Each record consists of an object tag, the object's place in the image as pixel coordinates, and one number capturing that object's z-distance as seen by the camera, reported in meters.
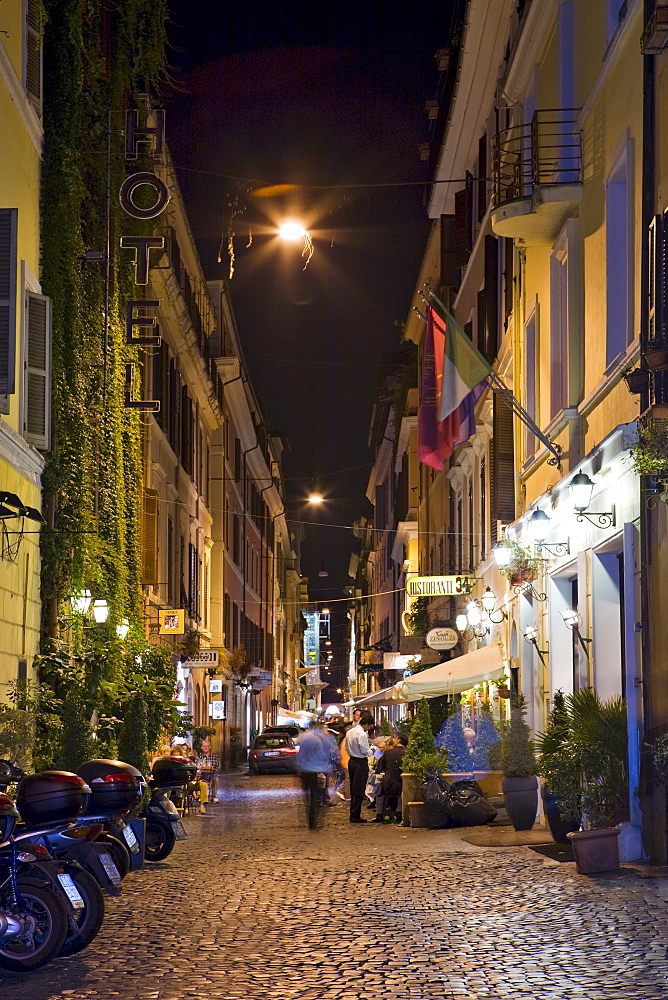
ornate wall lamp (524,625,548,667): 19.52
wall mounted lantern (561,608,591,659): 15.89
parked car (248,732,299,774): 42.59
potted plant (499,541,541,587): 19.09
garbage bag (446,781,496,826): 19.12
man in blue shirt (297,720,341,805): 19.75
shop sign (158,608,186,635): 30.92
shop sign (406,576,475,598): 28.47
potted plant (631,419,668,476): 11.06
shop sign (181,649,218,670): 34.50
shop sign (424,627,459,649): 29.36
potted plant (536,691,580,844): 13.63
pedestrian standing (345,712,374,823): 21.66
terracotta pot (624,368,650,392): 12.41
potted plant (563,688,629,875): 13.07
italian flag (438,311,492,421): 17.20
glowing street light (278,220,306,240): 19.22
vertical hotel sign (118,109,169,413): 22.17
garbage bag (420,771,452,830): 19.16
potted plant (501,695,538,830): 16.78
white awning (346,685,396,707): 32.21
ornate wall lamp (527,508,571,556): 17.25
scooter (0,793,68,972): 8.34
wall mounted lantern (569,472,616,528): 14.24
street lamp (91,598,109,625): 20.38
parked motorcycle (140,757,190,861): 15.32
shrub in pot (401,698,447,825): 20.12
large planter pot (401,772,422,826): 20.05
